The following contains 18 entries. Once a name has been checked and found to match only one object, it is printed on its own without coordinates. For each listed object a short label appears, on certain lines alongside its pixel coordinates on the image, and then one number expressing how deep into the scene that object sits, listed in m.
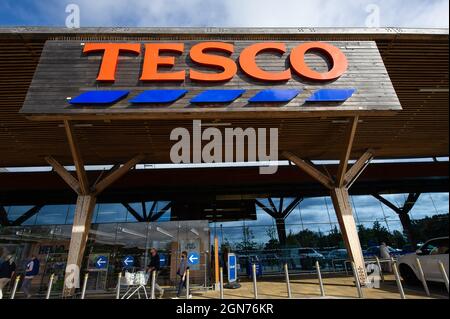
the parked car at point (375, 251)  17.59
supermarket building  8.44
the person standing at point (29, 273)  10.70
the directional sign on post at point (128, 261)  12.60
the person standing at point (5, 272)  9.92
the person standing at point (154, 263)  10.56
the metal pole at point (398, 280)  7.18
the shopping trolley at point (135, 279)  9.69
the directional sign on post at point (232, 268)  12.79
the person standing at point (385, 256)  14.64
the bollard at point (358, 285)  8.23
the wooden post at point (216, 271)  11.78
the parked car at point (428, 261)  7.71
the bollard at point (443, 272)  7.14
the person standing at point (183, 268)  10.80
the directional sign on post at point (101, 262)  12.32
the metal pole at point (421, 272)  7.83
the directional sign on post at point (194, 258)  12.12
